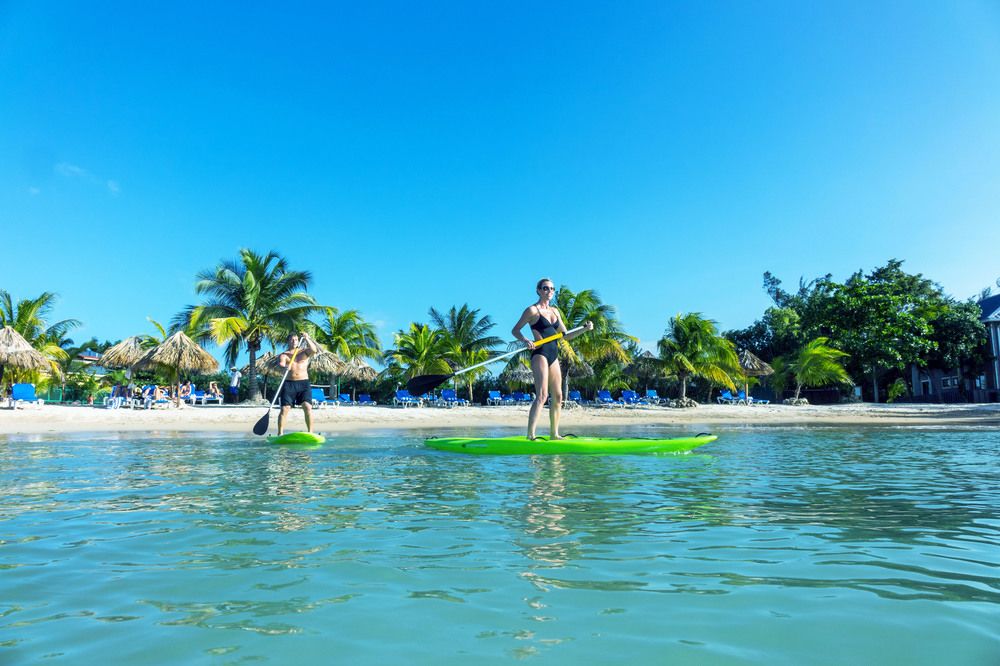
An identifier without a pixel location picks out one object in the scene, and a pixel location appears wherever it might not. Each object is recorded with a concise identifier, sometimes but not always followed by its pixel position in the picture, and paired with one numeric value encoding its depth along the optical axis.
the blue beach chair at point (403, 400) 29.02
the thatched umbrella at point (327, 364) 26.11
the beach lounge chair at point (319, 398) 23.48
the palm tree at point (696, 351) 26.69
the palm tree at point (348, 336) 29.89
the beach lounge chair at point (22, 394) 18.86
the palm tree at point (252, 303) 23.50
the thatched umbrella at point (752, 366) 31.11
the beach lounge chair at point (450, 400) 28.59
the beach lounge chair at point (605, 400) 28.93
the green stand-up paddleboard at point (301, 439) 8.82
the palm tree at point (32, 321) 26.72
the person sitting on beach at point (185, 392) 24.88
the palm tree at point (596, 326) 26.20
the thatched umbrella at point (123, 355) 21.88
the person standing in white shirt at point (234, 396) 29.50
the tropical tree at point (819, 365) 28.56
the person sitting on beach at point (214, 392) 26.03
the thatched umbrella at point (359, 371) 29.16
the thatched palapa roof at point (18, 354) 19.89
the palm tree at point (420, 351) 29.25
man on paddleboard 9.50
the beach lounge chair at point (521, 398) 30.73
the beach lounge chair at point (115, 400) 21.52
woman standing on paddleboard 7.15
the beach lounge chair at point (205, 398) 25.38
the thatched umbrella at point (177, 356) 21.20
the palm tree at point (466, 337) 30.30
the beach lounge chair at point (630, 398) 29.74
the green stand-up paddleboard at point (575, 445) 6.96
